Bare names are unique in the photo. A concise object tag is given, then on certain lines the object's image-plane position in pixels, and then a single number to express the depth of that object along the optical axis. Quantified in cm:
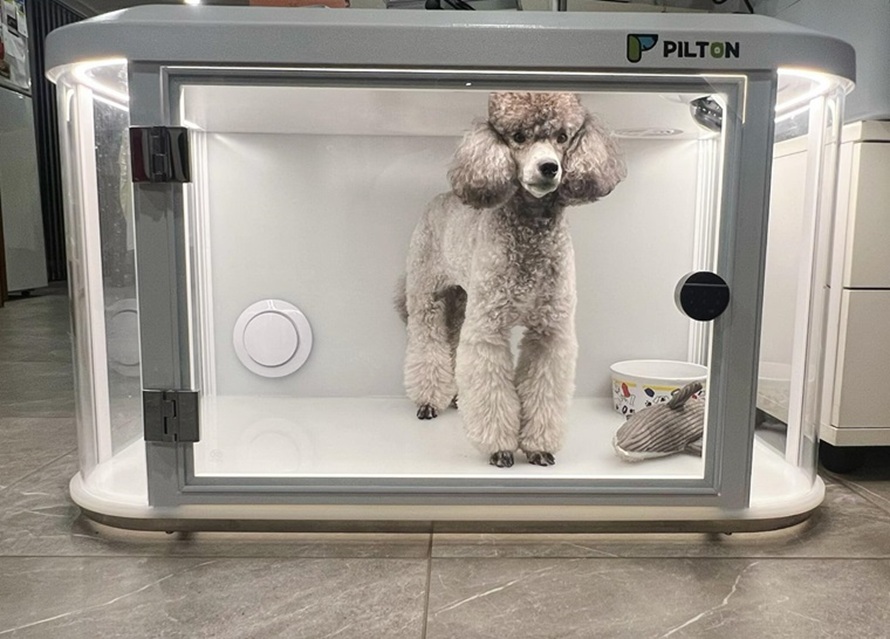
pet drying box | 84
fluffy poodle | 92
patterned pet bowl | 113
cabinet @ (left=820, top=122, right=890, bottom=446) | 108
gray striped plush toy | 100
